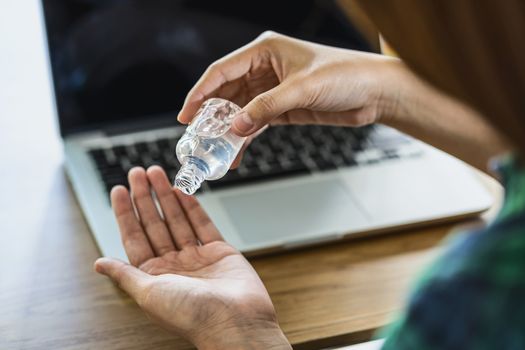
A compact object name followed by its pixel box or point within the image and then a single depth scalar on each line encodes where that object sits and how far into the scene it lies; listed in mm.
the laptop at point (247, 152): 866
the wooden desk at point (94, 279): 758
